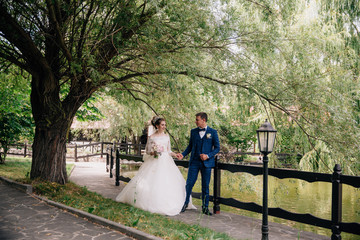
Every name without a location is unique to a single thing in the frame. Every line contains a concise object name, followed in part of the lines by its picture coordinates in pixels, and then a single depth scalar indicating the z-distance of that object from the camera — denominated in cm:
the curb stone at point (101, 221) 489
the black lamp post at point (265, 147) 463
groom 648
